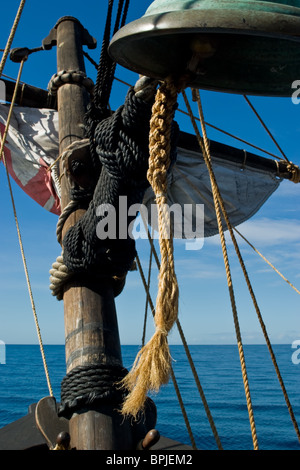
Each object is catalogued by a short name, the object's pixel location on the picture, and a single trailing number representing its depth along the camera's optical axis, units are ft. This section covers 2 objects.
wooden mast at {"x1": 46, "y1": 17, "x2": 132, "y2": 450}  6.87
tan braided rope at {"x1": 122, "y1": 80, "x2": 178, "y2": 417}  4.66
